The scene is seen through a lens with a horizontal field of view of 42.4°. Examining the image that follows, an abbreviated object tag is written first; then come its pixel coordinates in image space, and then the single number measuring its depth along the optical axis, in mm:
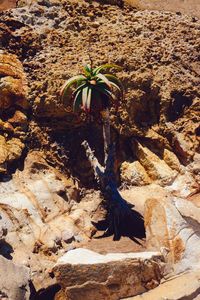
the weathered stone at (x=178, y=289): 4219
